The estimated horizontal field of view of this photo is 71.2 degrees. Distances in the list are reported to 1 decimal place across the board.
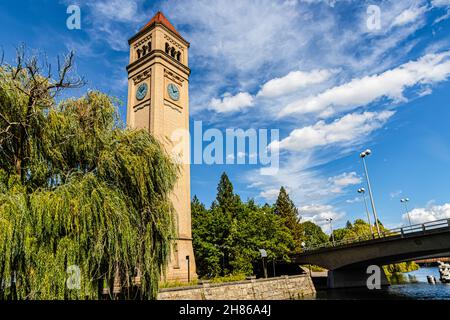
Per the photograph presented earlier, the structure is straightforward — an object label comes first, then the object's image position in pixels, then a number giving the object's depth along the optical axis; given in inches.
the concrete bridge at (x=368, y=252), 1023.6
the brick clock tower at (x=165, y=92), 1096.8
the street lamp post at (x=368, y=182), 1327.5
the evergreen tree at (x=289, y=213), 2190.0
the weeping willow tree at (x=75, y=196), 358.0
